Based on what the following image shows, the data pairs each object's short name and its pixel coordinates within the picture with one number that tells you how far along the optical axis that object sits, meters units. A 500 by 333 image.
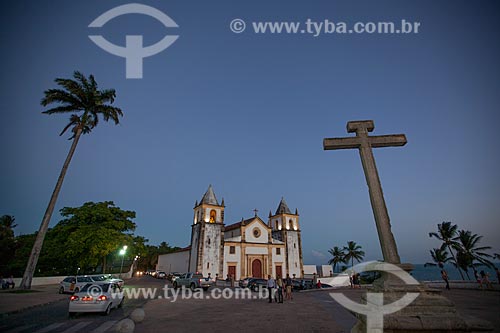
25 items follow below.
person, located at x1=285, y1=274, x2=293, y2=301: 17.52
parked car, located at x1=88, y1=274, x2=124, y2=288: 21.00
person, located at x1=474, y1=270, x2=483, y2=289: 17.21
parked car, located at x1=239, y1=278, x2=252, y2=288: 29.20
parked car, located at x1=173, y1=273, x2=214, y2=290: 23.72
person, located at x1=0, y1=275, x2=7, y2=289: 21.72
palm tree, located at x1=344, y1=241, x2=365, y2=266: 64.93
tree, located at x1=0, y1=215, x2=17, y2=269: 36.91
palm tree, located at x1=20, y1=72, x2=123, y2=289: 21.52
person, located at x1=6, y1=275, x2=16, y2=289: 22.13
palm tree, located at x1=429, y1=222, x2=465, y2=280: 35.94
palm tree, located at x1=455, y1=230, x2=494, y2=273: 33.47
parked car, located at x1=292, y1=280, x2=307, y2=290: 28.23
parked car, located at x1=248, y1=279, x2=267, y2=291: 25.22
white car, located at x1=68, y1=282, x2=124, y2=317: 10.05
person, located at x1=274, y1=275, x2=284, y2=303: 15.14
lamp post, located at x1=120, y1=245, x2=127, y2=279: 28.90
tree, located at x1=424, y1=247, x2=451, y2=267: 37.59
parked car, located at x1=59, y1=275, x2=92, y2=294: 18.76
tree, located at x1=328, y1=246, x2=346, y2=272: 68.56
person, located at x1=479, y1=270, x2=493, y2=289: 16.62
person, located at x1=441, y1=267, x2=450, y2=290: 19.86
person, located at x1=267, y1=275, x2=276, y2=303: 15.54
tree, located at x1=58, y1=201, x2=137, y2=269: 26.31
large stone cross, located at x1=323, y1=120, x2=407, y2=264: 5.96
